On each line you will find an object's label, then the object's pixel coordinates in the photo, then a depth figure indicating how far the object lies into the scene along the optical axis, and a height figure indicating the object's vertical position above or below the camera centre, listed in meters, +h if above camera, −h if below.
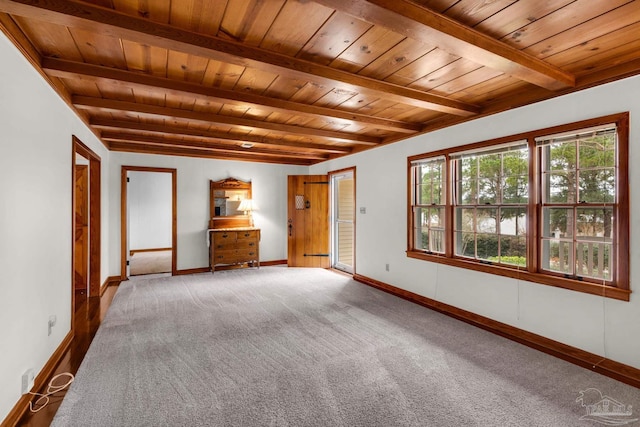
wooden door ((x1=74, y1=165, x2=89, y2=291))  4.62 -0.01
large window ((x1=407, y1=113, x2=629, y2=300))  2.60 +0.05
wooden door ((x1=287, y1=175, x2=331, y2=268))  6.78 -0.20
